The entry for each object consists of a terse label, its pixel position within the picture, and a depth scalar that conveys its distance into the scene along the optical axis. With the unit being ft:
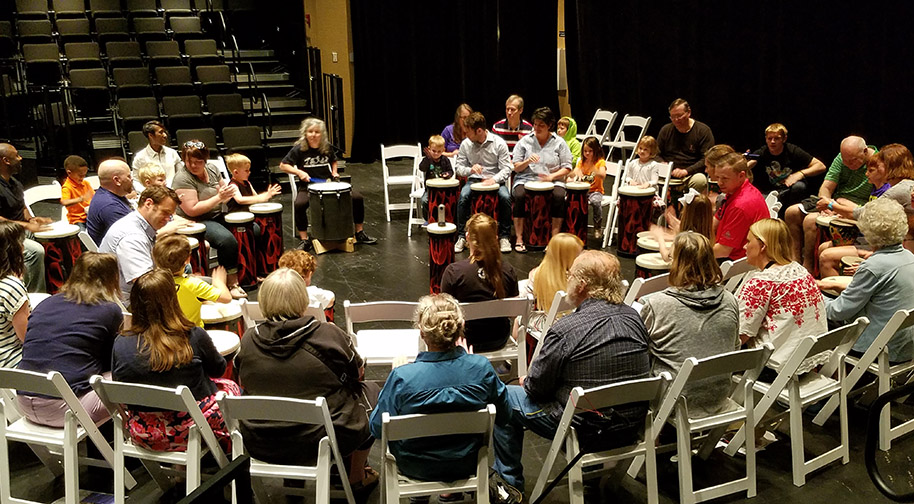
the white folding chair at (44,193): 19.29
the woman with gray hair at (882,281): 11.85
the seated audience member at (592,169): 22.74
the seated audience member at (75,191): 18.88
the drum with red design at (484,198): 22.04
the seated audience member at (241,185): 19.38
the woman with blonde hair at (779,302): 11.36
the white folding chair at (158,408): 9.21
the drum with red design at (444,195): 22.52
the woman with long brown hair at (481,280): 12.83
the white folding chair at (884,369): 11.07
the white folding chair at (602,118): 31.17
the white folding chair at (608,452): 9.18
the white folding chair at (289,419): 8.92
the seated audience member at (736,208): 15.67
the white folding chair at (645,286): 12.71
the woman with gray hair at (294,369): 9.53
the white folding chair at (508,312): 11.81
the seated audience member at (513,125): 24.62
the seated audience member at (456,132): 24.32
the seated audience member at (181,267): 12.14
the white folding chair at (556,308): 11.68
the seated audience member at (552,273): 12.53
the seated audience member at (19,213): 16.76
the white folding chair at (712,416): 9.70
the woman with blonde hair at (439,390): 9.02
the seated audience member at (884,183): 16.51
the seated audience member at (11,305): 11.35
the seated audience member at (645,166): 21.94
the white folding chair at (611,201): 22.84
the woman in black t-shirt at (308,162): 22.50
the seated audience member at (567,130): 26.09
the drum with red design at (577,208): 22.02
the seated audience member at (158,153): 20.44
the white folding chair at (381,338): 11.70
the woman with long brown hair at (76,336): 10.50
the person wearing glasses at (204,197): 18.28
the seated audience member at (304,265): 13.20
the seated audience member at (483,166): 22.45
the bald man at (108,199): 16.44
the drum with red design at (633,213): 21.38
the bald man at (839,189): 18.53
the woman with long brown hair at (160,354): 9.74
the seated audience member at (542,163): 22.54
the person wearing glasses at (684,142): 23.03
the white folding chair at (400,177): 25.41
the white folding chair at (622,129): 30.21
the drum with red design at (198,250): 17.17
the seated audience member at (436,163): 23.21
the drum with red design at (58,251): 17.47
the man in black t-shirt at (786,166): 21.35
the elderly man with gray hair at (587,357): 9.68
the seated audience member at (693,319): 10.40
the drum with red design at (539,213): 22.09
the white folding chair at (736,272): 13.84
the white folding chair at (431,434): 8.61
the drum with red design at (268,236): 19.76
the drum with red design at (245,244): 18.95
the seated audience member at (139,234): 14.32
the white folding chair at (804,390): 10.50
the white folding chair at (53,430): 9.57
